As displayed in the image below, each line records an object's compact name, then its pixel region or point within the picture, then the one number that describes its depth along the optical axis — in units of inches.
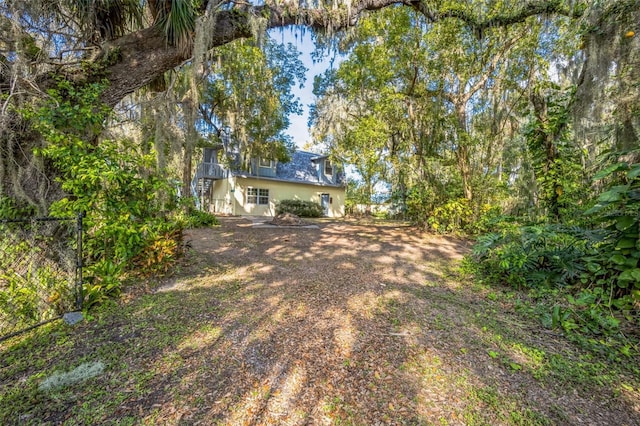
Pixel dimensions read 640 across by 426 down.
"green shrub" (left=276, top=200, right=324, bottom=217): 601.3
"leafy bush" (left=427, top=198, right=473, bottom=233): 318.3
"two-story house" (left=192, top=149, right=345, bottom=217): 619.5
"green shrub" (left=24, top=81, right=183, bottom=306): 111.4
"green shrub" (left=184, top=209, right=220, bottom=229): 351.7
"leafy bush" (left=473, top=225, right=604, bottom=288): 127.9
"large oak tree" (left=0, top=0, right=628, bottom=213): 108.9
